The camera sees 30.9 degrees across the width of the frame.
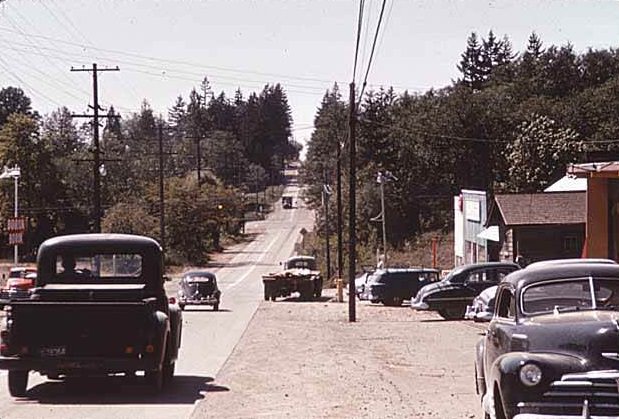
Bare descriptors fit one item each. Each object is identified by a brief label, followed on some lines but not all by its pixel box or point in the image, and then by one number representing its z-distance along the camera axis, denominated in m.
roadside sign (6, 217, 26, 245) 55.81
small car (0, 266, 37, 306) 38.12
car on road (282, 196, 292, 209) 157.00
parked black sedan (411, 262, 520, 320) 35.47
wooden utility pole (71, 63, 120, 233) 54.16
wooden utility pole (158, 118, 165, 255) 66.62
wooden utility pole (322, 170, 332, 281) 77.62
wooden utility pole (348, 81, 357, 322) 38.16
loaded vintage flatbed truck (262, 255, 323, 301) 56.00
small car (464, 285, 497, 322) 27.55
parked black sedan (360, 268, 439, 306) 46.59
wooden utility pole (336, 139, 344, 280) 59.41
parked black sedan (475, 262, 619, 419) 9.93
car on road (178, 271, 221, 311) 45.81
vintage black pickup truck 15.95
